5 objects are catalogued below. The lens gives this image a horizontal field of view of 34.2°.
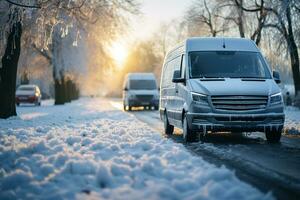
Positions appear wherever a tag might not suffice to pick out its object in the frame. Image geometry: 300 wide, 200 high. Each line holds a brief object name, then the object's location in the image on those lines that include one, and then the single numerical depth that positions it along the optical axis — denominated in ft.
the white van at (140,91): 100.99
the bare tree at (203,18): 121.80
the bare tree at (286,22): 55.62
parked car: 132.77
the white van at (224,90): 33.37
